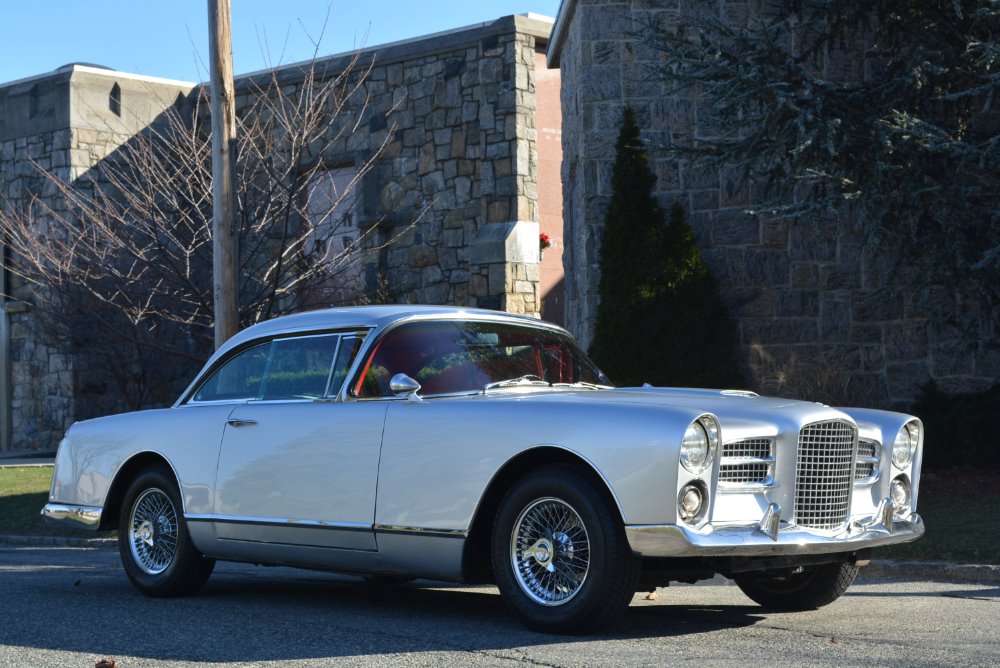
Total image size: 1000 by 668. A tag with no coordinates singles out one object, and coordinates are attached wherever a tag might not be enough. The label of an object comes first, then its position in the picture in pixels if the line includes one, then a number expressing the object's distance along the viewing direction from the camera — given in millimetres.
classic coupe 5719
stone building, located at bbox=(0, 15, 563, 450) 19297
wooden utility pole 12836
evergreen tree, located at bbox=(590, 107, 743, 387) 14477
